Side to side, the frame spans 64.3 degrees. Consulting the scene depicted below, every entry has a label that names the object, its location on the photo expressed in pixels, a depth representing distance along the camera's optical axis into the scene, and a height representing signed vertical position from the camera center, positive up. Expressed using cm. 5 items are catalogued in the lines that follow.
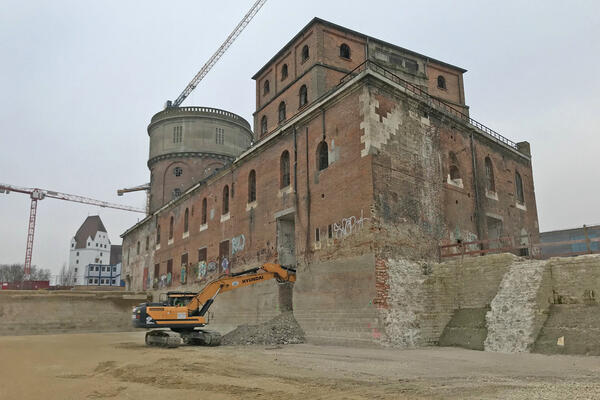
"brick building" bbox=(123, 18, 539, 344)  1708 +531
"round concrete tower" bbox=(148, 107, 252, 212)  4125 +1367
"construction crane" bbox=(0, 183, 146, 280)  8969 +2124
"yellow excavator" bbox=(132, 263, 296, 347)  1612 -22
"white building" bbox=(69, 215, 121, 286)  11144 +1362
